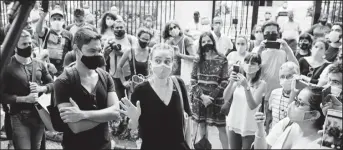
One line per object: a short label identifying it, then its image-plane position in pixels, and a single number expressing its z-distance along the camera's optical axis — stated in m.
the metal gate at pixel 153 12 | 9.77
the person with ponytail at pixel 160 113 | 2.62
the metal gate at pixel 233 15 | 8.63
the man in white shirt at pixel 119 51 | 4.84
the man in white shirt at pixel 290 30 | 6.58
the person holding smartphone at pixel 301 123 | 1.96
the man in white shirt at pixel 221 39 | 5.88
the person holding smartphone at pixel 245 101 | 3.32
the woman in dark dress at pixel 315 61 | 4.29
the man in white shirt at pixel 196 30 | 7.79
